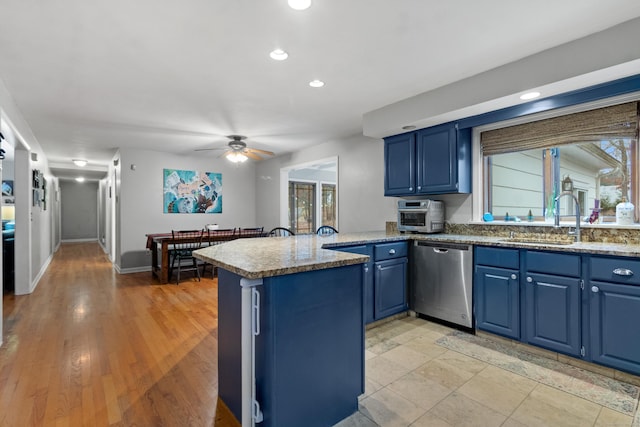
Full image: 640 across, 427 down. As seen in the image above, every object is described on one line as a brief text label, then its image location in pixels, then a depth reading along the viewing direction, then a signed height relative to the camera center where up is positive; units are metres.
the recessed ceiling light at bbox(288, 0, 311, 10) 1.81 +1.20
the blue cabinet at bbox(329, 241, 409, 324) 3.09 -0.66
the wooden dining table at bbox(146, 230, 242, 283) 5.07 -0.47
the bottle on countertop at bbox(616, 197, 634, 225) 2.49 -0.02
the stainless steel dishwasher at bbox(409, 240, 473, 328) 2.95 -0.68
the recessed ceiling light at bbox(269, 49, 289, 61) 2.37 +1.21
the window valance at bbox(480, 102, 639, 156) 2.51 +0.73
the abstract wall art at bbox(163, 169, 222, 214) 6.30 +0.46
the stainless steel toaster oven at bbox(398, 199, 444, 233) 3.44 -0.04
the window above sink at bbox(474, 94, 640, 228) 2.57 +0.45
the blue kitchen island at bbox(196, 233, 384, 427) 1.47 -0.62
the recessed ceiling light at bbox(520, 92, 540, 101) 2.55 +0.95
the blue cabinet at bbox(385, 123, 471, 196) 3.31 +0.56
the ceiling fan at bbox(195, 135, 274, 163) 4.93 +0.98
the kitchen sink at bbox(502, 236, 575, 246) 2.66 -0.26
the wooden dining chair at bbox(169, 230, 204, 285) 5.15 -0.54
